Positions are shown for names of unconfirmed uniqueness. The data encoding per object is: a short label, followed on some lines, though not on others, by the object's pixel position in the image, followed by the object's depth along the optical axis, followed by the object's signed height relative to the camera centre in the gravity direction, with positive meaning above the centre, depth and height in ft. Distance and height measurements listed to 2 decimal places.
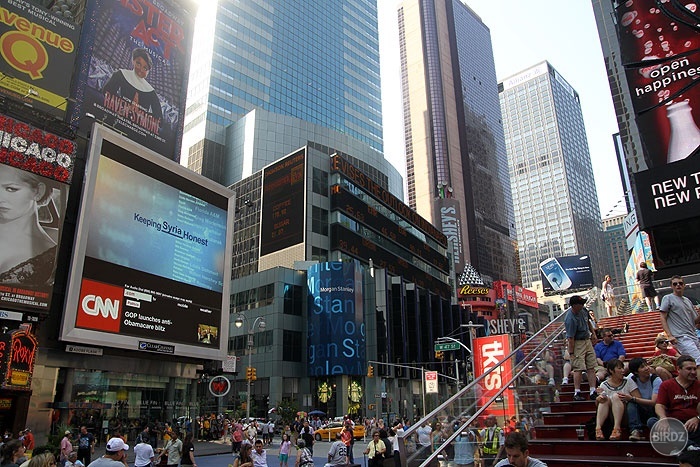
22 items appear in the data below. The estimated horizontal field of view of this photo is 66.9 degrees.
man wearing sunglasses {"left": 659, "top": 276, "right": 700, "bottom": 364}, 32.78 +4.30
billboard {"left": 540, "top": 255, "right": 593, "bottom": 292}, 293.43 +66.12
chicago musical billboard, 82.53 +30.73
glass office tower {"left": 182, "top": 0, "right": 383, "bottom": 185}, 297.74 +202.68
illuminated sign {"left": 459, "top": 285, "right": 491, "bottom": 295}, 424.87 +84.09
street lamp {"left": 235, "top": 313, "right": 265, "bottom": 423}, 98.43 +15.43
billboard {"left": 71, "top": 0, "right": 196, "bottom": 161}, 117.70 +77.09
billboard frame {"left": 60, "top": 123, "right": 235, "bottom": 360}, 85.46 +23.35
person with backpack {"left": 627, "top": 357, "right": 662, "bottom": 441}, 25.51 -0.17
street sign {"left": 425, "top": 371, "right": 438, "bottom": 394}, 100.64 +3.46
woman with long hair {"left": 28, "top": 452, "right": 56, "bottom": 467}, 20.15 -1.83
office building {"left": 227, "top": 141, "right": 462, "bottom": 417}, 182.39 +40.64
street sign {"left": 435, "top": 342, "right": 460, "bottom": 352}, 110.66 +10.93
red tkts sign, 31.58 +0.55
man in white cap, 24.21 -1.92
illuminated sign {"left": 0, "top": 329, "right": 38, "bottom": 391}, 78.02 +7.65
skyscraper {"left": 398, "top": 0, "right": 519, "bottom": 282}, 563.89 +273.10
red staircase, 24.53 -2.35
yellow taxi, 125.70 -6.72
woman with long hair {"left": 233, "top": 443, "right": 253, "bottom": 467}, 36.37 -3.25
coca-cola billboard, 67.36 +40.34
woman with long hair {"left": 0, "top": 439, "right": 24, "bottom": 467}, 24.29 -1.83
